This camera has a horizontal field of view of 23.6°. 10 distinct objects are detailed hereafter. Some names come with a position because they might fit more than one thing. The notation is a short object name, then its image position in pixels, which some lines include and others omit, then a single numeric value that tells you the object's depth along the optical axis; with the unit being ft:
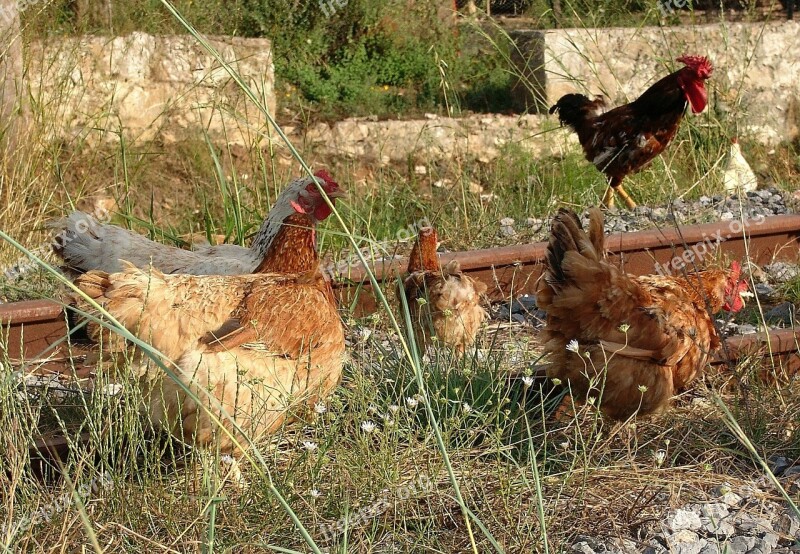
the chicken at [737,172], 52.90
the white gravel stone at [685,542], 19.48
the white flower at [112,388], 20.58
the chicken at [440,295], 31.50
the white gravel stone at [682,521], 20.35
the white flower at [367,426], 20.07
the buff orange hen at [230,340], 22.12
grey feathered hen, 30.58
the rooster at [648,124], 50.26
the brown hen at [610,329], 26.07
